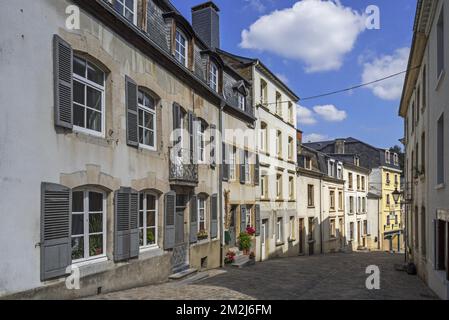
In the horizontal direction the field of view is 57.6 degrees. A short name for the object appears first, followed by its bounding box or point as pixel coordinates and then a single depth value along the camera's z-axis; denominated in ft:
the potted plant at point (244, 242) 57.16
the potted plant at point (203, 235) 46.26
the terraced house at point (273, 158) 66.54
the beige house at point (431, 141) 29.91
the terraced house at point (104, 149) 21.74
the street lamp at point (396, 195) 60.62
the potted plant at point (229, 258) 52.60
